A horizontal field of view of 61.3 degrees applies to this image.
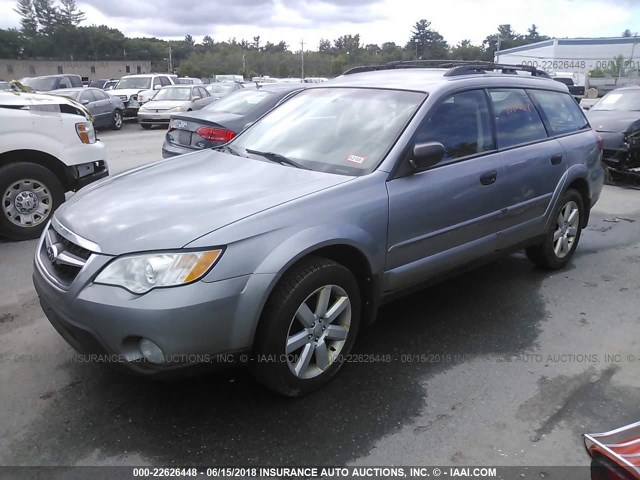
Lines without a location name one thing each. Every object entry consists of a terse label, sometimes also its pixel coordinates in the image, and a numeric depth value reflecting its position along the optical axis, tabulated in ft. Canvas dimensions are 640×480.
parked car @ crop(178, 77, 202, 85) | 82.42
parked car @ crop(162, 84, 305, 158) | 24.23
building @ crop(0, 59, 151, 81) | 250.57
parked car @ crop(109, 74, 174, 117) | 67.56
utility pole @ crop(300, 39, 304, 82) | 232.86
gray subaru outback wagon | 8.32
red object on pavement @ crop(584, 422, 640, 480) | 5.33
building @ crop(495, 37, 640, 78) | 188.51
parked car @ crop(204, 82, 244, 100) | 68.01
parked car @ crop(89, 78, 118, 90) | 117.04
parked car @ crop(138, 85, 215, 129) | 57.21
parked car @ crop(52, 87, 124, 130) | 54.29
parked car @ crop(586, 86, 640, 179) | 29.99
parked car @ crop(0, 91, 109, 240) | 18.71
